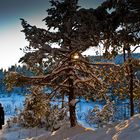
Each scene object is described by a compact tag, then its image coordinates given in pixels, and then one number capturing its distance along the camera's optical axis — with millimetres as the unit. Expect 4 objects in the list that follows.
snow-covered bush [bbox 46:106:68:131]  14143
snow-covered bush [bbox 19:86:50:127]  10187
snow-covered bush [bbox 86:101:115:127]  17492
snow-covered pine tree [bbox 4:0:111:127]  9406
